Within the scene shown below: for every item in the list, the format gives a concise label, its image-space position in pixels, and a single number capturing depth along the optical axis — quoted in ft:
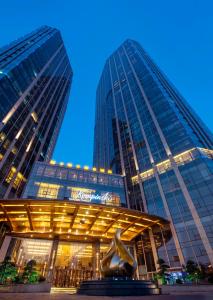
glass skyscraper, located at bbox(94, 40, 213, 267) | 84.99
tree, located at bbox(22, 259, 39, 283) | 59.00
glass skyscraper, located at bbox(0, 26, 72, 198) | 123.54
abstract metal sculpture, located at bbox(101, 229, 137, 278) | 38.47
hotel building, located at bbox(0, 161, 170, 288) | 75.35
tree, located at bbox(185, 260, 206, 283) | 65.70
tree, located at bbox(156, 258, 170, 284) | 70.02
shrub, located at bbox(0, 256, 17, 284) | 58.12
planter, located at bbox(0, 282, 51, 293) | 52.80
